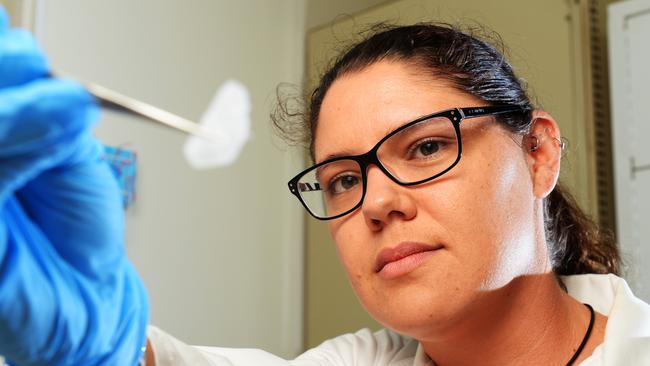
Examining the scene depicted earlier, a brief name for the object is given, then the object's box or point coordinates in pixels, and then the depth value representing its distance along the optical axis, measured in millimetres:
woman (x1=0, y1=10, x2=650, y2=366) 941
